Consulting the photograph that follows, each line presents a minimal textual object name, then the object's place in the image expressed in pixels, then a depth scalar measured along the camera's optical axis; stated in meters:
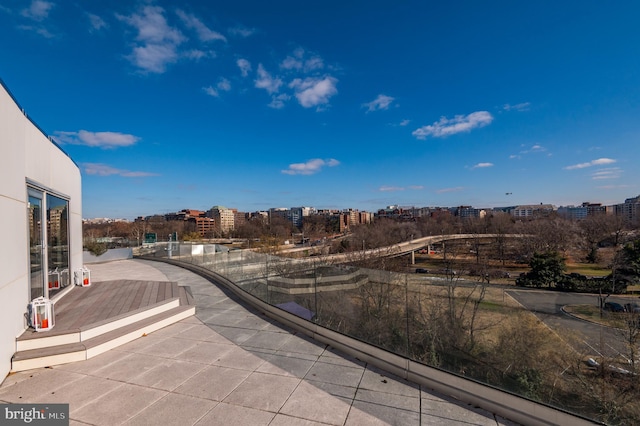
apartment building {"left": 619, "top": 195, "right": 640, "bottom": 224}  100.01
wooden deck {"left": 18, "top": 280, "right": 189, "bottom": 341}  4.96
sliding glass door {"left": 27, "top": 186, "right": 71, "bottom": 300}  5.55
